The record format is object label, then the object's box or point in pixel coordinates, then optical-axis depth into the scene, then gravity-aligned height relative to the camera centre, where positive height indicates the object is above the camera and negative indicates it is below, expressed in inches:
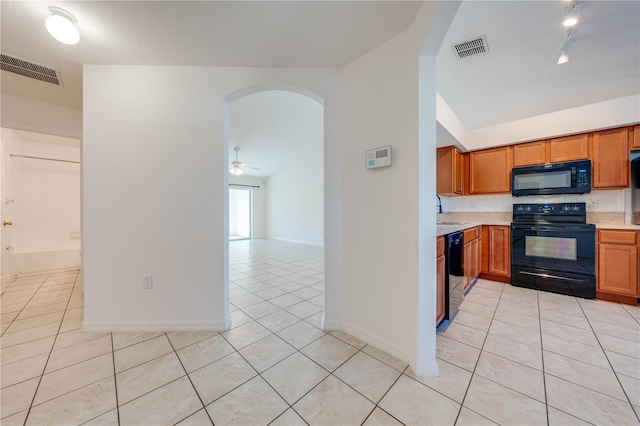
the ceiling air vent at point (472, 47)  76.9 +58.1
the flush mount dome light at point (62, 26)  56.2 +47.6
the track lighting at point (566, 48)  72.2 +54.4
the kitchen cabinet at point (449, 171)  137.8 +24.9
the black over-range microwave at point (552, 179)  113.0 +17.1
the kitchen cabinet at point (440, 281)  73.7 -23.2
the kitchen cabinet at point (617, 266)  98.3 -24.9
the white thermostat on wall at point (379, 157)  66.6 +16.6
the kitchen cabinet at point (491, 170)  135.2 +25.5
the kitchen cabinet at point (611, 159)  105.0 +24.7
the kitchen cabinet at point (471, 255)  102.2 -21.6
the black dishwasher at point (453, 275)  79.8 -23.9
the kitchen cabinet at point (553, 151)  114.3 +32.4
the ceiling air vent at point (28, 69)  77.0 +52.4
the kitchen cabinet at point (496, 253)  128.0 -24.4
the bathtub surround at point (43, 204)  146.9 +7.3
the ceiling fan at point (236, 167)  216.4 +44.6
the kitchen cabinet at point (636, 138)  102.6 +33.0
